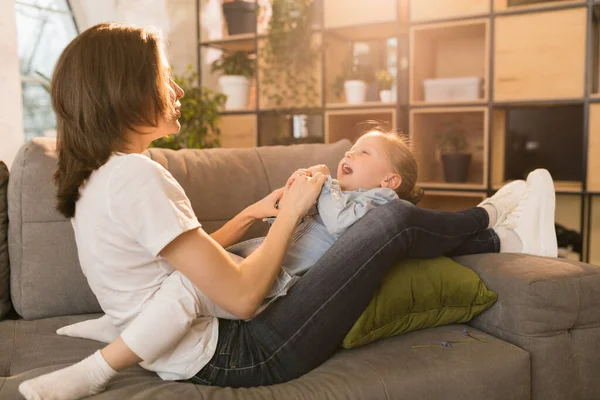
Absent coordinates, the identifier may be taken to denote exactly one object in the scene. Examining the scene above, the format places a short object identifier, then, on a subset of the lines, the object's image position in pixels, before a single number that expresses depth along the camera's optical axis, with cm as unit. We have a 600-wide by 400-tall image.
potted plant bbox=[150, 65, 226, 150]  331
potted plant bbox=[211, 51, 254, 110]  369
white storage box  310
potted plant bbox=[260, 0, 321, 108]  343
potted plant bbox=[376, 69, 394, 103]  330
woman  106
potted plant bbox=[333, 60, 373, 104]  334
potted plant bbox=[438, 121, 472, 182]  317
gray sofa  124
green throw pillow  137
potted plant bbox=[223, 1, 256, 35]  370
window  362
